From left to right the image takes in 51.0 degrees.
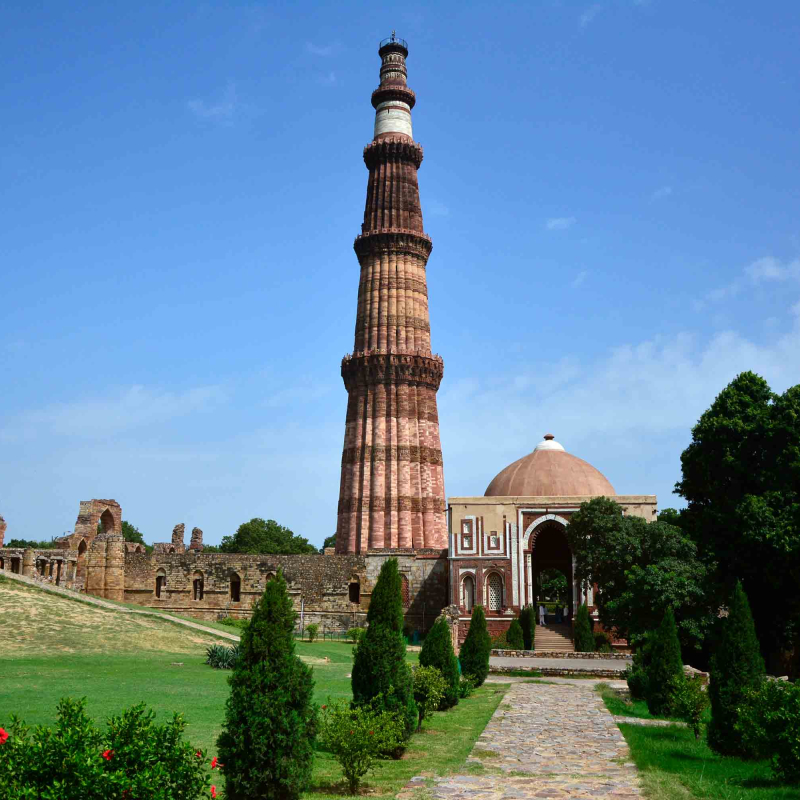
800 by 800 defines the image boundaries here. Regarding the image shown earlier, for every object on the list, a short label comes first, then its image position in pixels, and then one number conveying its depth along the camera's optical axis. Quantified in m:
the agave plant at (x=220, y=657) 20.00
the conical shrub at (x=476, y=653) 18.23
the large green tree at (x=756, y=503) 22.59
